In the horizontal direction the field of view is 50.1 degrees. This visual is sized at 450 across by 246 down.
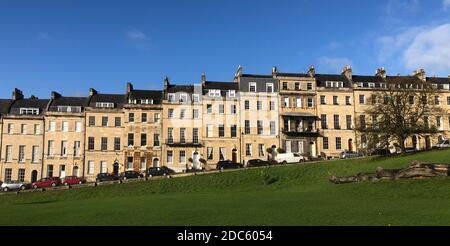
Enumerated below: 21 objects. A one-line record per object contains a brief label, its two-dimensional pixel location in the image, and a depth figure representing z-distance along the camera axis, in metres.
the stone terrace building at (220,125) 75.69
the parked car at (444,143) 63.62
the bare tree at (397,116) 52.69
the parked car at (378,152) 61.34
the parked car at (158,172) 59.97
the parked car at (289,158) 67.35
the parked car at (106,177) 59.18
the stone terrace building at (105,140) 75.12
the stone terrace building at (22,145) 74.25
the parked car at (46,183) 60.35
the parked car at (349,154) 65.96
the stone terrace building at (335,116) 77.25
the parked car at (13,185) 58.88
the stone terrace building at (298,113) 76.50
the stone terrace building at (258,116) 75.94
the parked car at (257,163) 62.69
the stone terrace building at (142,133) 75.00
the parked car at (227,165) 62.31
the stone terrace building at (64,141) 75.00
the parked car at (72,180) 62.50
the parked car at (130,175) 59.00
